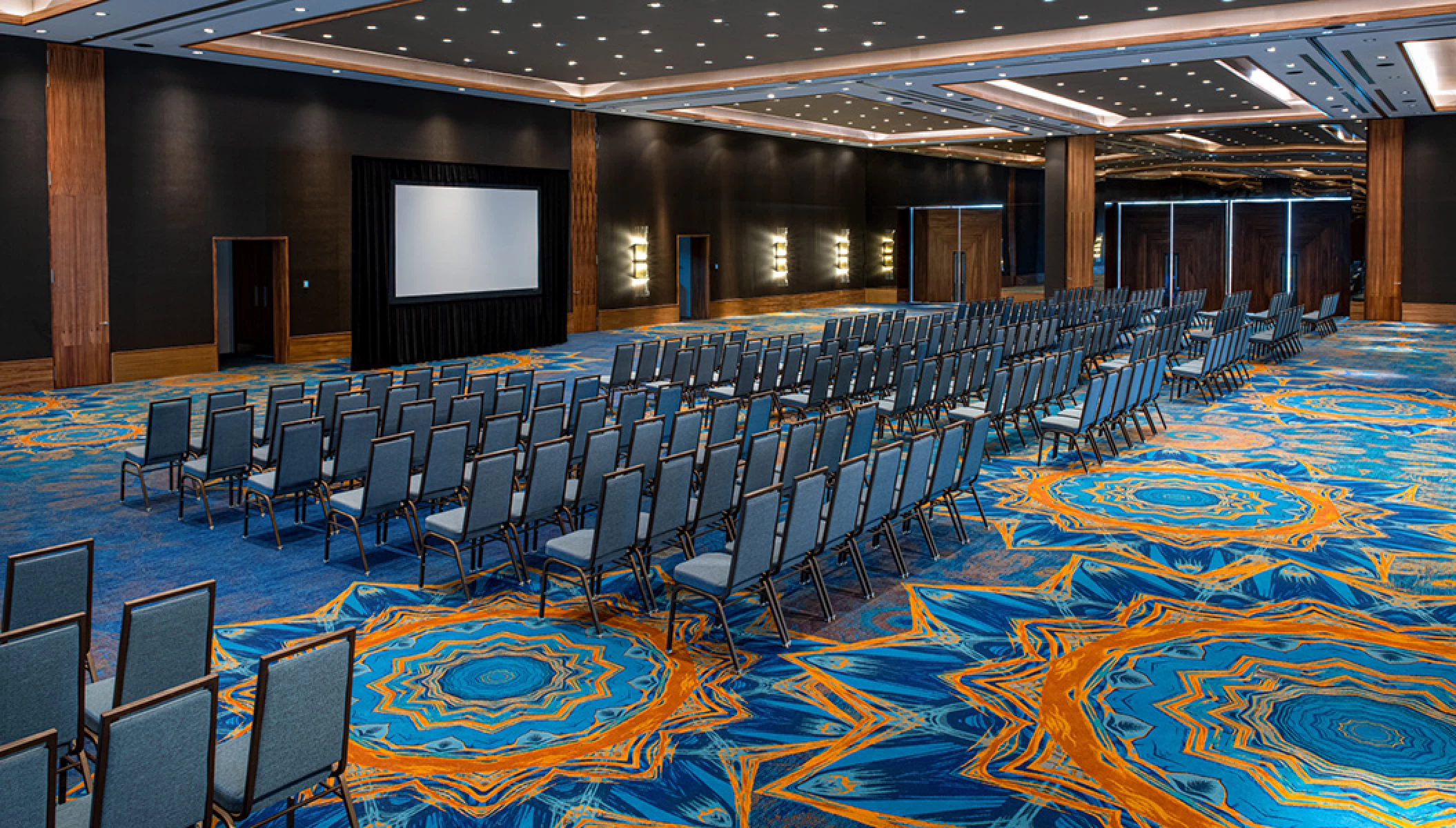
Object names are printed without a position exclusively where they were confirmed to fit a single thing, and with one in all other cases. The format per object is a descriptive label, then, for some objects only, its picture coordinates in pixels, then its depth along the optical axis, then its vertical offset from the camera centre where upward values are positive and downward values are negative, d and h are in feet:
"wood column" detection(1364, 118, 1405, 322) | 74.59 +7.94
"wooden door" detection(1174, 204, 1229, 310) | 93.61 +7.28
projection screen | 55.31 +5.22
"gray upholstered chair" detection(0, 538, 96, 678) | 13.24 -2.86
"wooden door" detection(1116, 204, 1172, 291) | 95.66 +7.65
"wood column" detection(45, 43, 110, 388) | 44.86 +5.53
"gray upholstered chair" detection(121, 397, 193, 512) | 25.38 -2.14
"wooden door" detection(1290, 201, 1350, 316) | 87.40 +6.54
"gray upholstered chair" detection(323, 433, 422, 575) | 20.66 -2.70
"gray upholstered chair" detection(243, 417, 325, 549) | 22.62 -2.53
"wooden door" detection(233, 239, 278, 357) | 55.62 +2.34
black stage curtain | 52.90 +2.02
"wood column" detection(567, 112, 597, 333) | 69.21 +7.37
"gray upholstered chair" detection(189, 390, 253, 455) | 26.35 -1.43
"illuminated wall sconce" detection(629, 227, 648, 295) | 74.69 +5.36
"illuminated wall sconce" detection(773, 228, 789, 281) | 88.79 +6.67
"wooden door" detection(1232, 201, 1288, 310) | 90.74 +6.97
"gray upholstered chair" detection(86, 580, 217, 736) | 11.48 -3.16
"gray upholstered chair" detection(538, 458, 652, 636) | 17.40 -3.21
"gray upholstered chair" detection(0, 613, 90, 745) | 10.65 -3.20
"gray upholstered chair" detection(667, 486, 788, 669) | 16.02 -3.41
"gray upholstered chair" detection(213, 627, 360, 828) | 9.90 -3.55
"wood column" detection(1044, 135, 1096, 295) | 81.71 +9.28
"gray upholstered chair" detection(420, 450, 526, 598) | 19.06 -2.92
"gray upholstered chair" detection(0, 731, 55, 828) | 7.97 -3.12
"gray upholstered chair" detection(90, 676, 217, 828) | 8.69 -3.32
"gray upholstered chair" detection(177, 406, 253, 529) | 24.20 -2.30
